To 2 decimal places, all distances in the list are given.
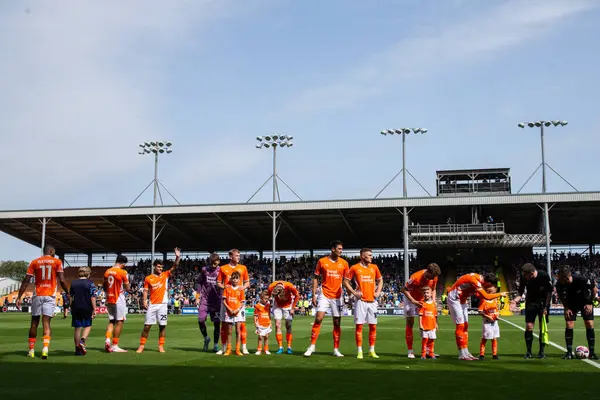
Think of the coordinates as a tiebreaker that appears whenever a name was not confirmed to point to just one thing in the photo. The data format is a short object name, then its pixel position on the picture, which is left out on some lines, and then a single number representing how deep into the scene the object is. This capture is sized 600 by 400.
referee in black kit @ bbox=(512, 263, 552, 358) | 13.28
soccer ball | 12.44
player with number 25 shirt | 13.95
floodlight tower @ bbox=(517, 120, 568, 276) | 50.31
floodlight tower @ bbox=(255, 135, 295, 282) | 53.47
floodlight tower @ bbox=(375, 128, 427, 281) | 51.59
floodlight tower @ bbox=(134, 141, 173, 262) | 55.88
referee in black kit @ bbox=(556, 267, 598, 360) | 12.95
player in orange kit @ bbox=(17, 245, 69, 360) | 12.54
